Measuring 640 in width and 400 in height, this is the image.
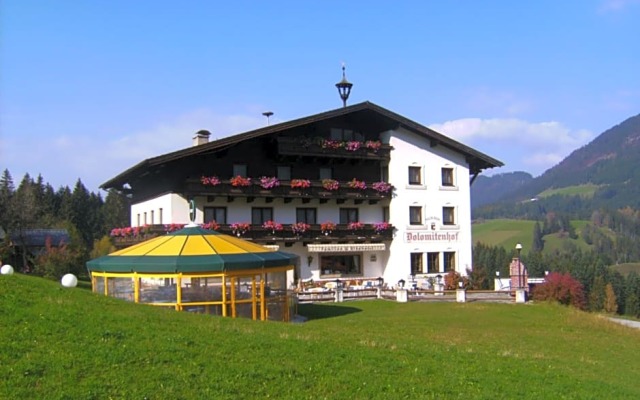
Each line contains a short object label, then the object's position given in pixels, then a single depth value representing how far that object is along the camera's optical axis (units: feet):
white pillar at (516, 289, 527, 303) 107.14
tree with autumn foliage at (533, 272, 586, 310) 130.62
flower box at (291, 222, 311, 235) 118.43
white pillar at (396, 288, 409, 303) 105.85
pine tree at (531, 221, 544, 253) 526.57
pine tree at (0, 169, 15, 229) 187.01
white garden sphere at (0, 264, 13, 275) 62.34
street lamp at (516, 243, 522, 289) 116.37
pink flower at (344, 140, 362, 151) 124.36
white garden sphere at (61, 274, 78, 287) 60.23
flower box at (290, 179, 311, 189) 118.32
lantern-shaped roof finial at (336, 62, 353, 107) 134.62
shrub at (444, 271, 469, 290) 122.39
